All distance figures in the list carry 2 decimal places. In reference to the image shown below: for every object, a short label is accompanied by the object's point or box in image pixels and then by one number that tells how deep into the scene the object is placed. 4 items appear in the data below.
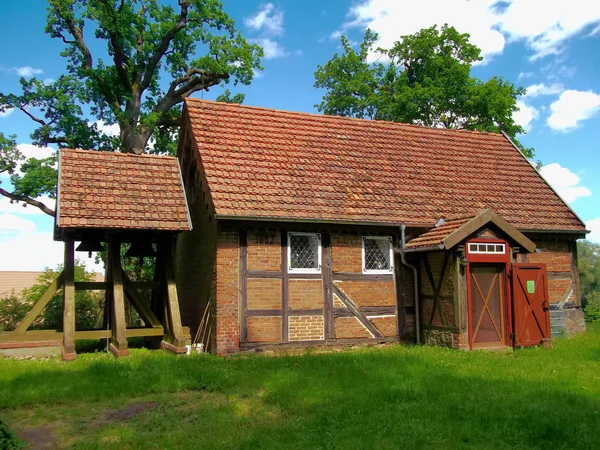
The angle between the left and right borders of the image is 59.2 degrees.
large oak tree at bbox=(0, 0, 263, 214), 21.50
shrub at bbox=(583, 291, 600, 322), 19.51
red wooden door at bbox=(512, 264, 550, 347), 12.86
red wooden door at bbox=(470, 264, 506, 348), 12.64
